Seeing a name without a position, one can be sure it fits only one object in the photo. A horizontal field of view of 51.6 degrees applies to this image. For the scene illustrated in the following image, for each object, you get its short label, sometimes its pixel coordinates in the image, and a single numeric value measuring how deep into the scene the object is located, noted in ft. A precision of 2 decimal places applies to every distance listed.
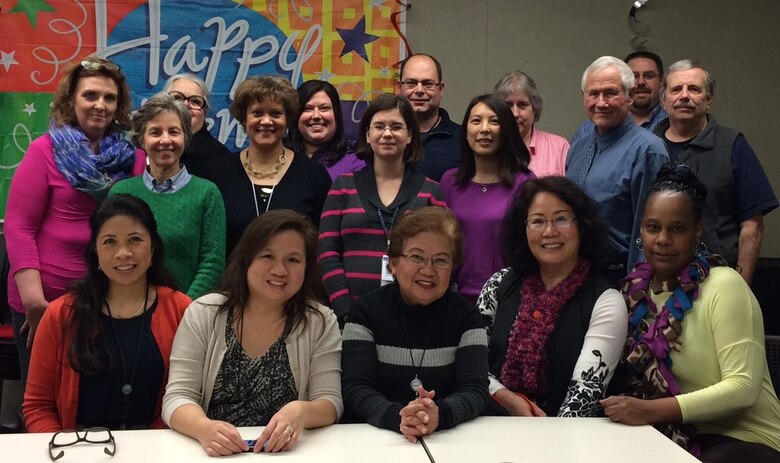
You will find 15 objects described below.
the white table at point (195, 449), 5.91
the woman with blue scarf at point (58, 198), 9.30
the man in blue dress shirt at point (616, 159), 9.91
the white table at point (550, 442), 6.08
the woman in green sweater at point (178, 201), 9.16
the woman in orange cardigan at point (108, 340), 7.31
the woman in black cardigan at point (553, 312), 7.79
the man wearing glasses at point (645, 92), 13.26
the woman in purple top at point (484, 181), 9.76
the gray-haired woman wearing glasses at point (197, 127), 11.07
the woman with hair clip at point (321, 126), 11.34
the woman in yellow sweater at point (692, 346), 7.29
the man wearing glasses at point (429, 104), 11.64
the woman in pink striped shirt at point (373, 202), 9.38
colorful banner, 14.67
